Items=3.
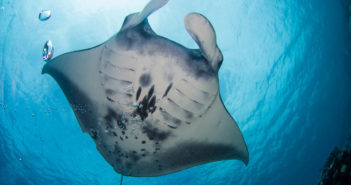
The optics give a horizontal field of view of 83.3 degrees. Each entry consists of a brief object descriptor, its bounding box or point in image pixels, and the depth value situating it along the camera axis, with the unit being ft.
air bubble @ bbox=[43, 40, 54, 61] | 21.86
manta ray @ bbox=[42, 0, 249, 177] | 6.97
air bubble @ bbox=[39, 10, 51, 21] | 21.11
